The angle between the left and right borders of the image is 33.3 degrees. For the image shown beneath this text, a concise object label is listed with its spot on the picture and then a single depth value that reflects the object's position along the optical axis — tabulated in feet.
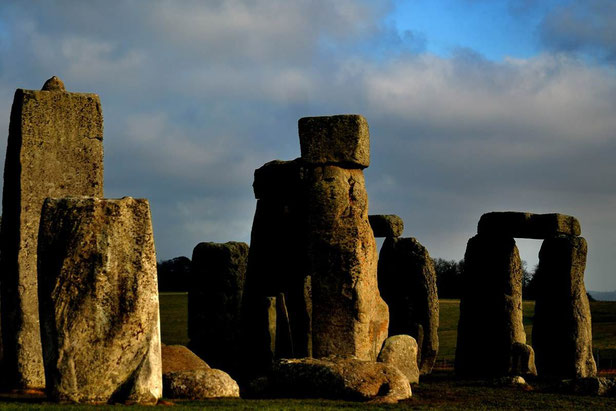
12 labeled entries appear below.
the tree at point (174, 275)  189.78
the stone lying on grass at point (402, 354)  65.51
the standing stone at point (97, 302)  41.42
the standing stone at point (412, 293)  86.07
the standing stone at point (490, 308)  84.38
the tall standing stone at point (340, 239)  64.59
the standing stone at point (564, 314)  84.48
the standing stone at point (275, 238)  80.84
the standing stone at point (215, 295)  83.10
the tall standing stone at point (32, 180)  54.29
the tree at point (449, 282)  191.52
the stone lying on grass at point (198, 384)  49.75
